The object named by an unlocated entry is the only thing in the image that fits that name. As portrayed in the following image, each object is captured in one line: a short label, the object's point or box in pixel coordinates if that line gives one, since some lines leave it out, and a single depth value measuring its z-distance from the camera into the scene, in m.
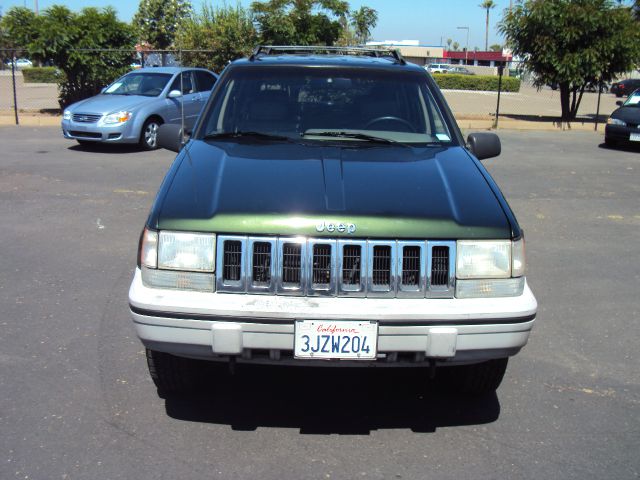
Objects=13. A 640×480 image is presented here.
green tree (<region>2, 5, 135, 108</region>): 18.08
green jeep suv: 3.21
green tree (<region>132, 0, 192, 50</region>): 47.28
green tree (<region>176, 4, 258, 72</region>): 22.06
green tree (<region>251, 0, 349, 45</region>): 21.88
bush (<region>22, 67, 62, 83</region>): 45.16
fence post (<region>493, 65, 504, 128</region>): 18.81
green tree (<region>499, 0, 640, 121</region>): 19.81
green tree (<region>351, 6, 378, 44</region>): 25.95
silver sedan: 13.16
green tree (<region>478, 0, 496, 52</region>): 95.07
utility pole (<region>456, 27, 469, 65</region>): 101.99
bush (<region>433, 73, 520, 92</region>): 47.47
